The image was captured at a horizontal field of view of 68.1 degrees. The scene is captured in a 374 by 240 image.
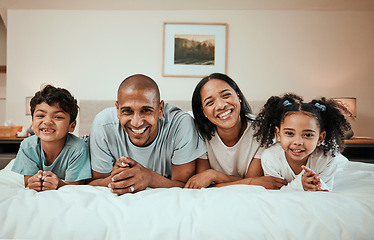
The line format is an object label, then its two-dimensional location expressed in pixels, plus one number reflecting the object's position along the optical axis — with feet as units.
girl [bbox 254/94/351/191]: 4.04
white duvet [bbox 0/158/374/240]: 2.76
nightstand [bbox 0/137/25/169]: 9.62
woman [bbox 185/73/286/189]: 4.60
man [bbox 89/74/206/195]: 4.15
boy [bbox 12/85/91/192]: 4.36
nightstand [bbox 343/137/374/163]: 10.23
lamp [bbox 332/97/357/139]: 11.24
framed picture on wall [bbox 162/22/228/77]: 12.44
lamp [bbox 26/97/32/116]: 11.57
